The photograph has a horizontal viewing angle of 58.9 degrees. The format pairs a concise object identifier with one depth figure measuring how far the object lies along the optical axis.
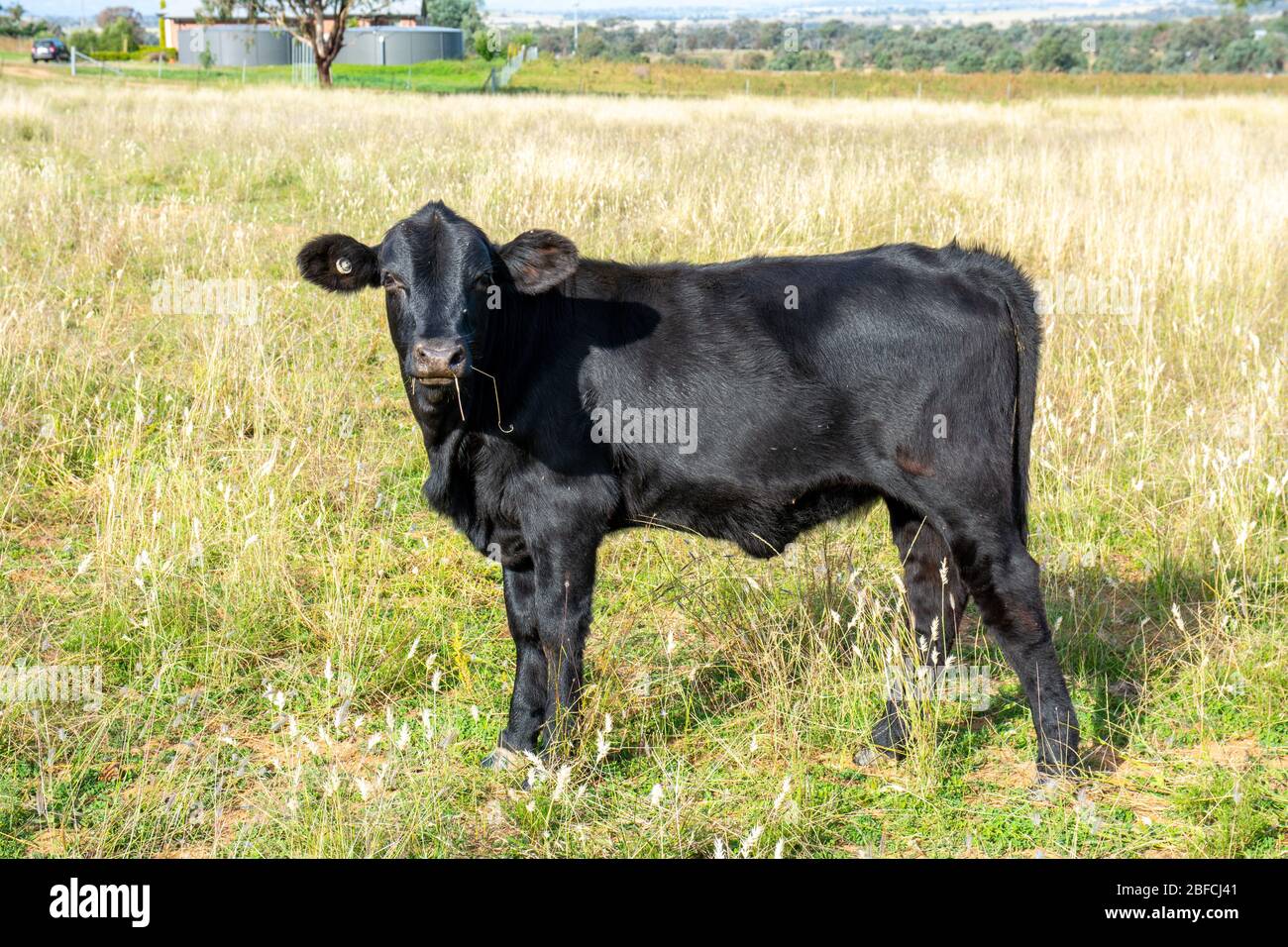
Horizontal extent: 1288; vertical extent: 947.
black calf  3.72
